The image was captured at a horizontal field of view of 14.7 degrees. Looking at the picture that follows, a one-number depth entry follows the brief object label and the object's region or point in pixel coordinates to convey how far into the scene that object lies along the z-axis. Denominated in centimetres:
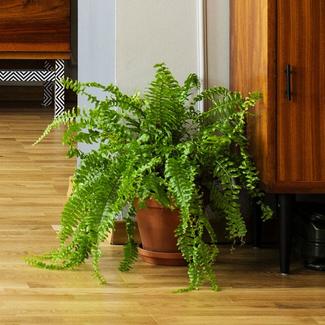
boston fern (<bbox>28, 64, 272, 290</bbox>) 282
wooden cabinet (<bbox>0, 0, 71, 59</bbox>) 686
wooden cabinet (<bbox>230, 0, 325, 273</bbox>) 288
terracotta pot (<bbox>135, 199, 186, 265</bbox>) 298
